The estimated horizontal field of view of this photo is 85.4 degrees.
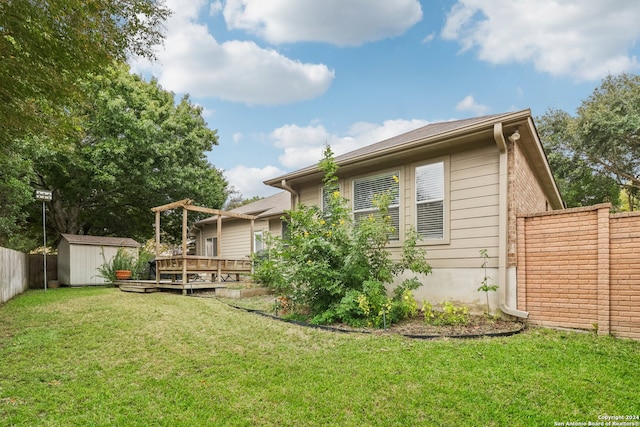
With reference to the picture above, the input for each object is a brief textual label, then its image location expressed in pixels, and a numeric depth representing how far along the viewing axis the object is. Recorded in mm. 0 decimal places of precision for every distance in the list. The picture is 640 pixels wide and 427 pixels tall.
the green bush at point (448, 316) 5188
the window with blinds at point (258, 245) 14853
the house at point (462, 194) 5402
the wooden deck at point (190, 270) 9914
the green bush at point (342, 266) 5496
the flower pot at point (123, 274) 12430
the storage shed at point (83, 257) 13266
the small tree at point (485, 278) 5411
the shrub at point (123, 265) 12711
